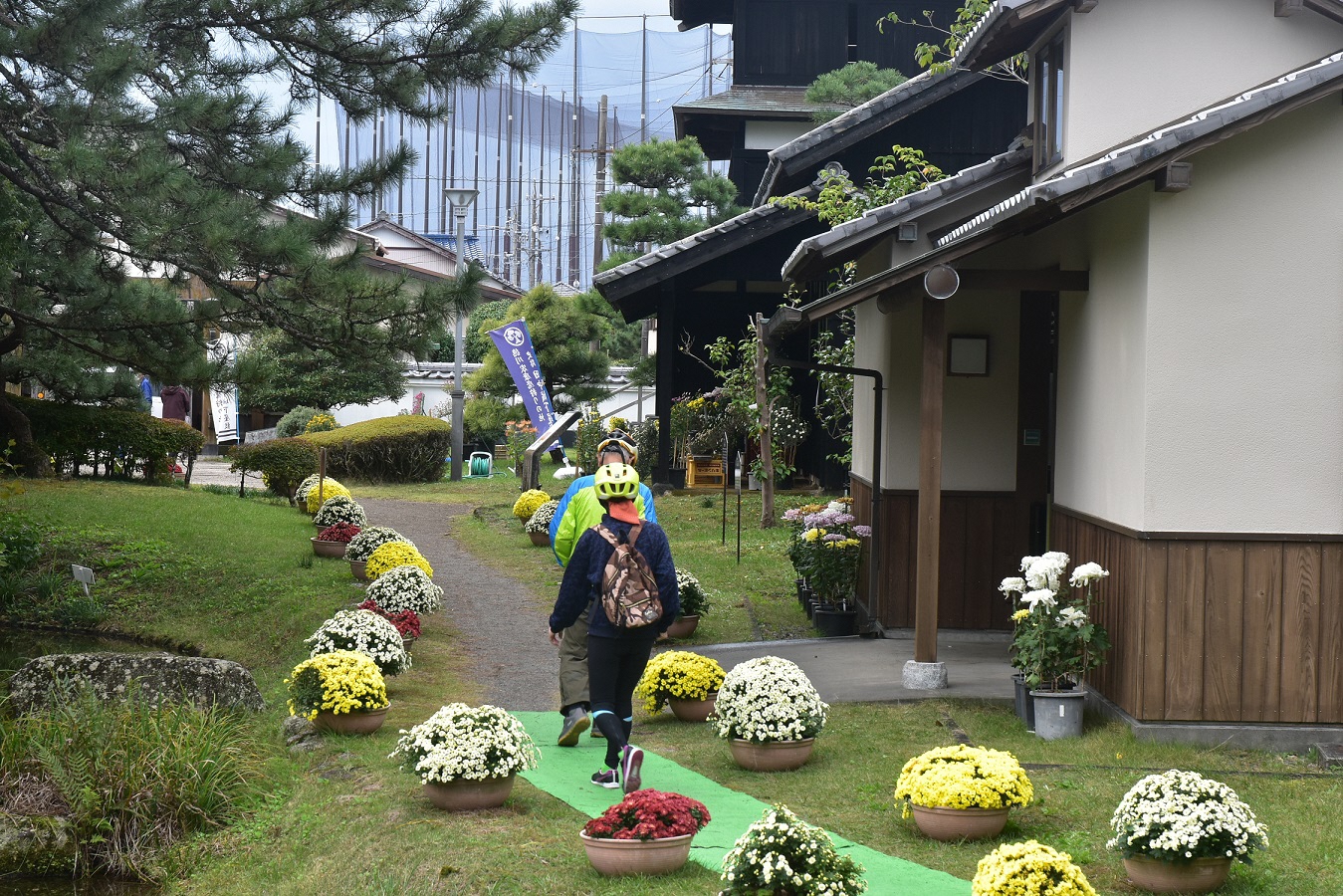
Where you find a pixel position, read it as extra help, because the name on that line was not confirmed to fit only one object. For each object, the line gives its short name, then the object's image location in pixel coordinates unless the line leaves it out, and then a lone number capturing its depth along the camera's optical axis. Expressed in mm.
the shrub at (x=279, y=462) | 23172
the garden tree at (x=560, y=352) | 31578
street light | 28766
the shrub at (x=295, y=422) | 33219
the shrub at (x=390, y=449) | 27344
